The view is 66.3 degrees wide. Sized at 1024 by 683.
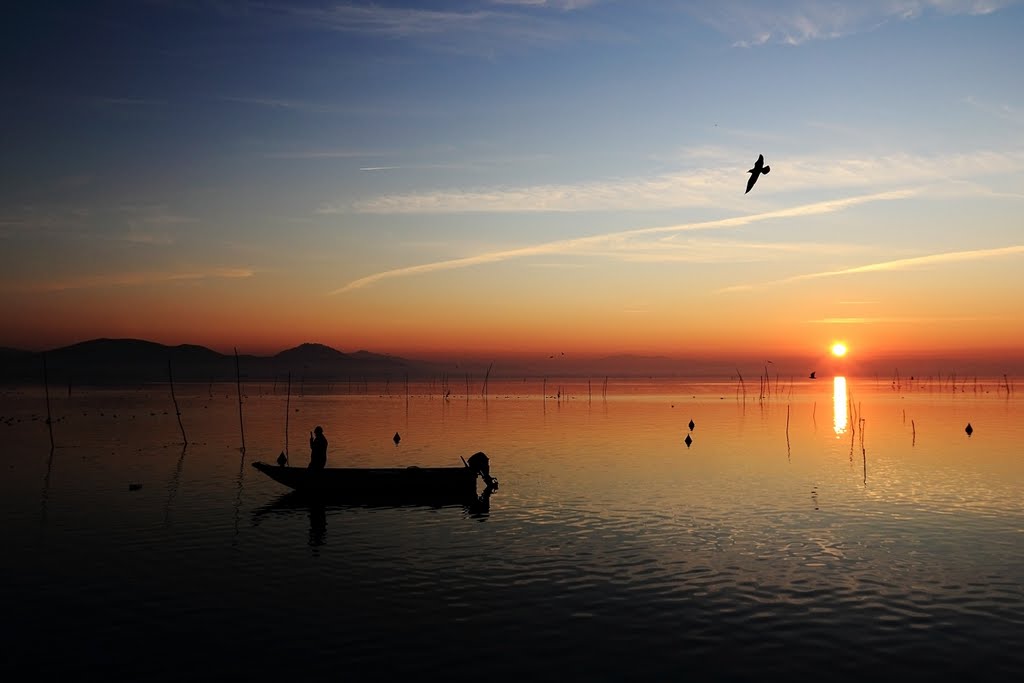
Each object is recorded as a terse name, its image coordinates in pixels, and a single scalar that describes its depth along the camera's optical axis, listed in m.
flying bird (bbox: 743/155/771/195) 25.20
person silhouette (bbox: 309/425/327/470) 35.01
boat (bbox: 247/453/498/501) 34.75
